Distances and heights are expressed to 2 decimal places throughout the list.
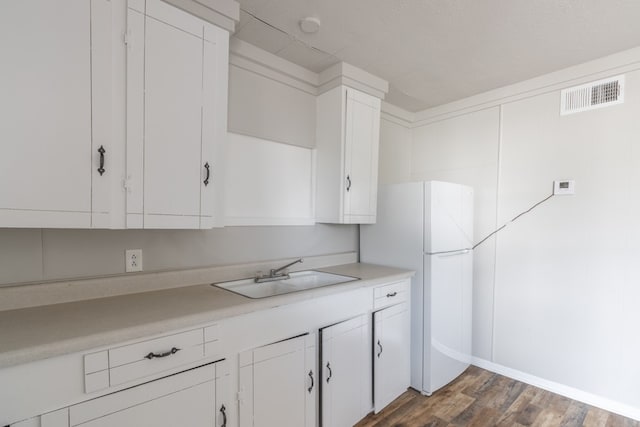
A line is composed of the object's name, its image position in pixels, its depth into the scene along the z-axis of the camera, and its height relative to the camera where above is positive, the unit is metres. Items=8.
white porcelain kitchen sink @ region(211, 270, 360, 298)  1.87 -0.50
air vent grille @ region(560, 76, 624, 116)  2.07 +0.85
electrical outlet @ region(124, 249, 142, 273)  1.56 -0.27
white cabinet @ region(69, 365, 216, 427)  1.03 -0.73
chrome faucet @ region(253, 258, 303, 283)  1.96 -0.44
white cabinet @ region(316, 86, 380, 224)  2.24 +0.43
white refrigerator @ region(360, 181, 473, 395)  2.23 -0.39
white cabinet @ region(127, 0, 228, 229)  1.33 +0.44
